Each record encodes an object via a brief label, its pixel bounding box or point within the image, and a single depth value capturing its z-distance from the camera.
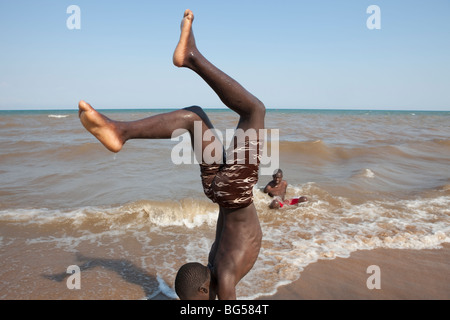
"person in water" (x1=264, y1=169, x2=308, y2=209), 6.94
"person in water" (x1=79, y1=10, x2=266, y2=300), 2.03
